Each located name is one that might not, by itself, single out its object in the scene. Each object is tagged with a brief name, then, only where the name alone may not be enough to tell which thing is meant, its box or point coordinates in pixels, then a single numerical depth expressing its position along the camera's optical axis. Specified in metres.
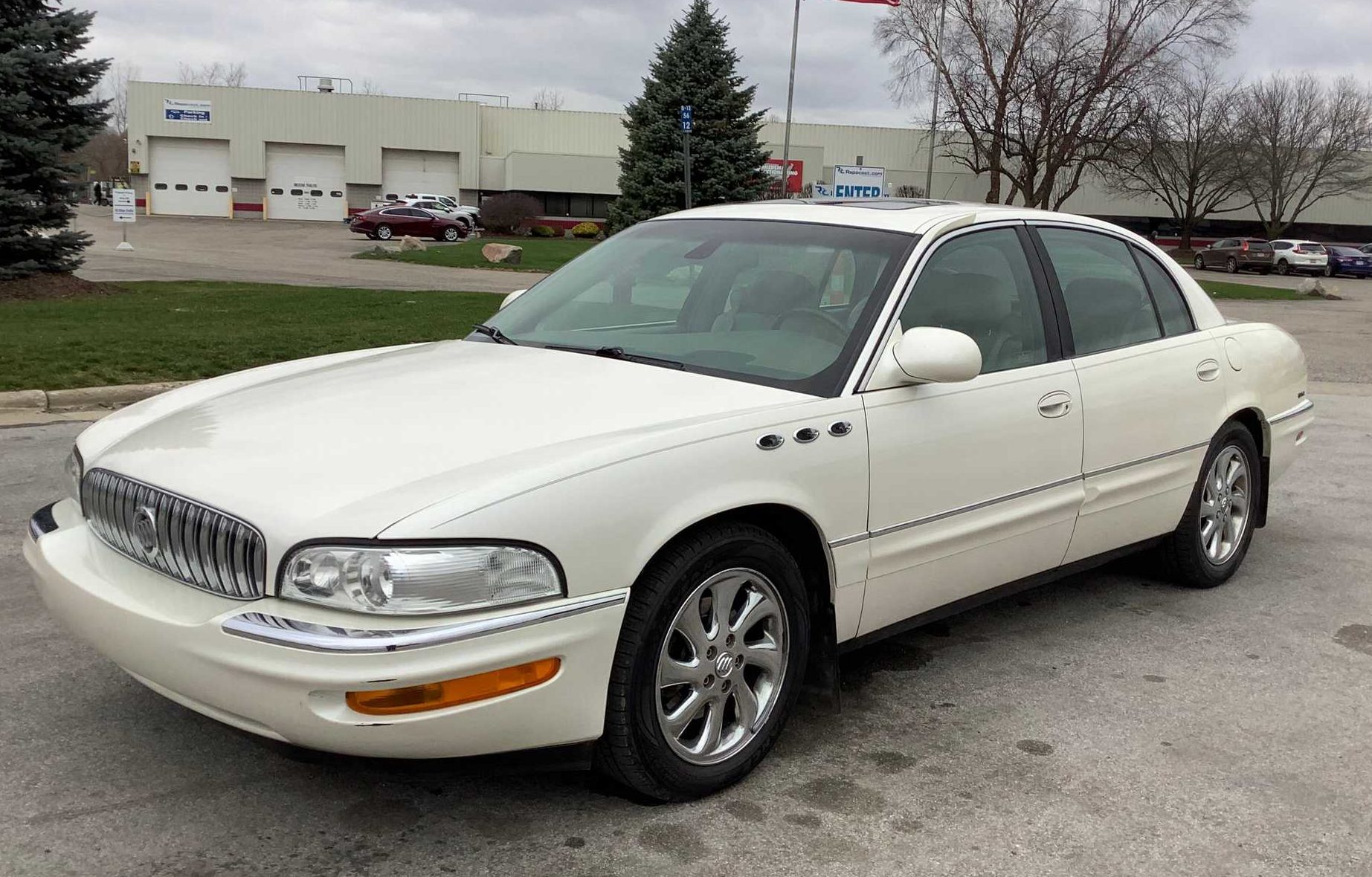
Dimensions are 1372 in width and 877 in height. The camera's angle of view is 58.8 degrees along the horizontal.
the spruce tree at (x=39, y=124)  15.51
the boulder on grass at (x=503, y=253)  31.47
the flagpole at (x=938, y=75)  37.56
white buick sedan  2.61
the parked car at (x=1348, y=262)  45.97
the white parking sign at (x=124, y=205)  27.22
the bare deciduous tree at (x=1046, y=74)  38.12
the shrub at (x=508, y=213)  50.88
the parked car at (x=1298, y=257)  44.53
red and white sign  56.88
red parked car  43.72
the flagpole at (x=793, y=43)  34.59
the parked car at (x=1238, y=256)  45.53
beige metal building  58.53
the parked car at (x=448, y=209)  47.03
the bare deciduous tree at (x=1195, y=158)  52.09
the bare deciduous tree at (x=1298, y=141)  55.44
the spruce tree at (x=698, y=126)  35.16
